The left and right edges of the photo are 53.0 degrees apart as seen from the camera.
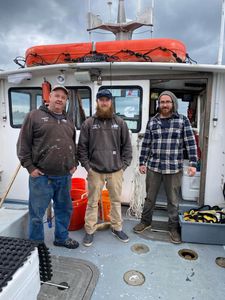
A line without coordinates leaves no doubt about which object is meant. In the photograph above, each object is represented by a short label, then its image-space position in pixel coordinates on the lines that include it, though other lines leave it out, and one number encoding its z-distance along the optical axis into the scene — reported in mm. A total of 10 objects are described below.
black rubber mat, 920
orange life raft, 2895
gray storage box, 2463
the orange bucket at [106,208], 2953
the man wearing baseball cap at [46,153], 2006
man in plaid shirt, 2434
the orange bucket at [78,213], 2729
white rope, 3178
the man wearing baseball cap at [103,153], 2371
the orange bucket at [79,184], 3304
